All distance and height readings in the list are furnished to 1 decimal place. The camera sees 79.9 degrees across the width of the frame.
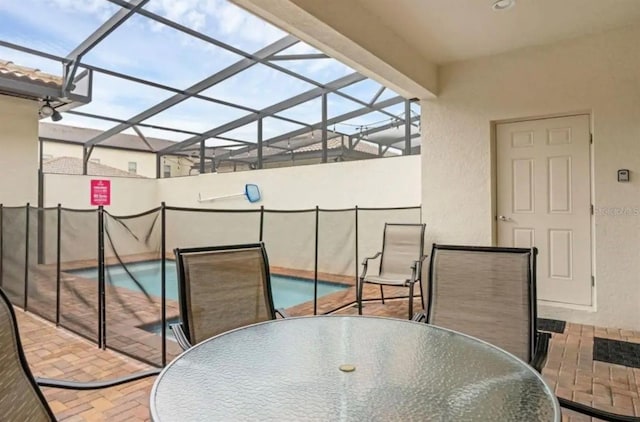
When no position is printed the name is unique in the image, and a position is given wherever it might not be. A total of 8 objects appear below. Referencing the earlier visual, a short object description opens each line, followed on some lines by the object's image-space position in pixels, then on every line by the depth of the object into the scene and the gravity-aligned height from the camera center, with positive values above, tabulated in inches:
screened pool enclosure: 189.0 +85.1
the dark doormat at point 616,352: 111.0 -42.7
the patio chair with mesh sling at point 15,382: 37.7 -17.4
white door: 147.2 +6.1
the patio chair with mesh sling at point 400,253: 165.6 -18.6
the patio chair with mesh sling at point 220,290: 73.9 -15.7
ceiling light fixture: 117.2 +65.2
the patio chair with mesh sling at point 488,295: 73.8 -16.8
